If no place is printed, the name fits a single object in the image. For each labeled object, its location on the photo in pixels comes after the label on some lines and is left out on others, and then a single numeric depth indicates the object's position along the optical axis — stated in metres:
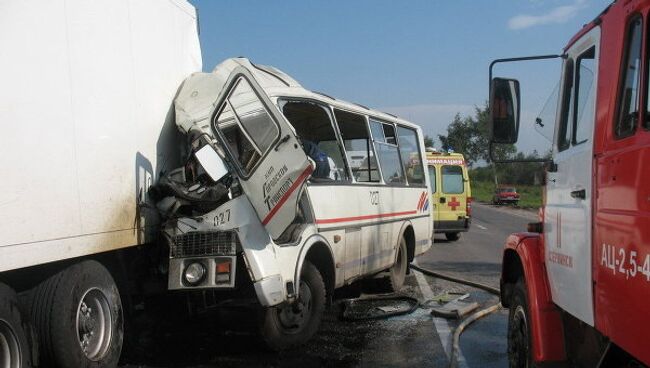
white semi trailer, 3.71
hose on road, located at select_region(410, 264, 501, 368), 5.84
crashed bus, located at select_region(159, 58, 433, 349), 5.26
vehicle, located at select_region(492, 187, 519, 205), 45.75
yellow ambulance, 17.22
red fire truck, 2.49
